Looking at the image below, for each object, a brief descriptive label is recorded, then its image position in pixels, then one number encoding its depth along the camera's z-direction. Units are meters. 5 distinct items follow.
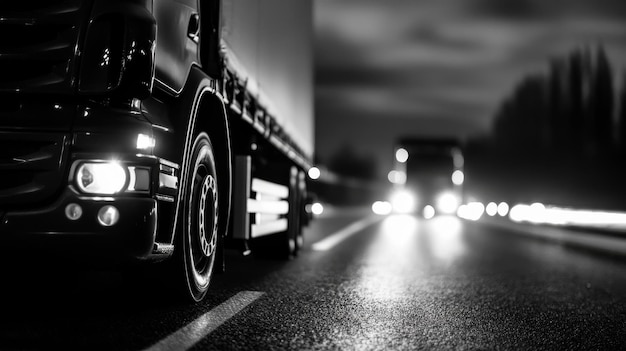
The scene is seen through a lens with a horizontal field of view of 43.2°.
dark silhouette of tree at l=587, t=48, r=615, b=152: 65.88
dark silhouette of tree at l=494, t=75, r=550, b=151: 82.69
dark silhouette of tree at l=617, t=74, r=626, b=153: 64.50
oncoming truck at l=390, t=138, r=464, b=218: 38.34
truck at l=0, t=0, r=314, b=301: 4.36
